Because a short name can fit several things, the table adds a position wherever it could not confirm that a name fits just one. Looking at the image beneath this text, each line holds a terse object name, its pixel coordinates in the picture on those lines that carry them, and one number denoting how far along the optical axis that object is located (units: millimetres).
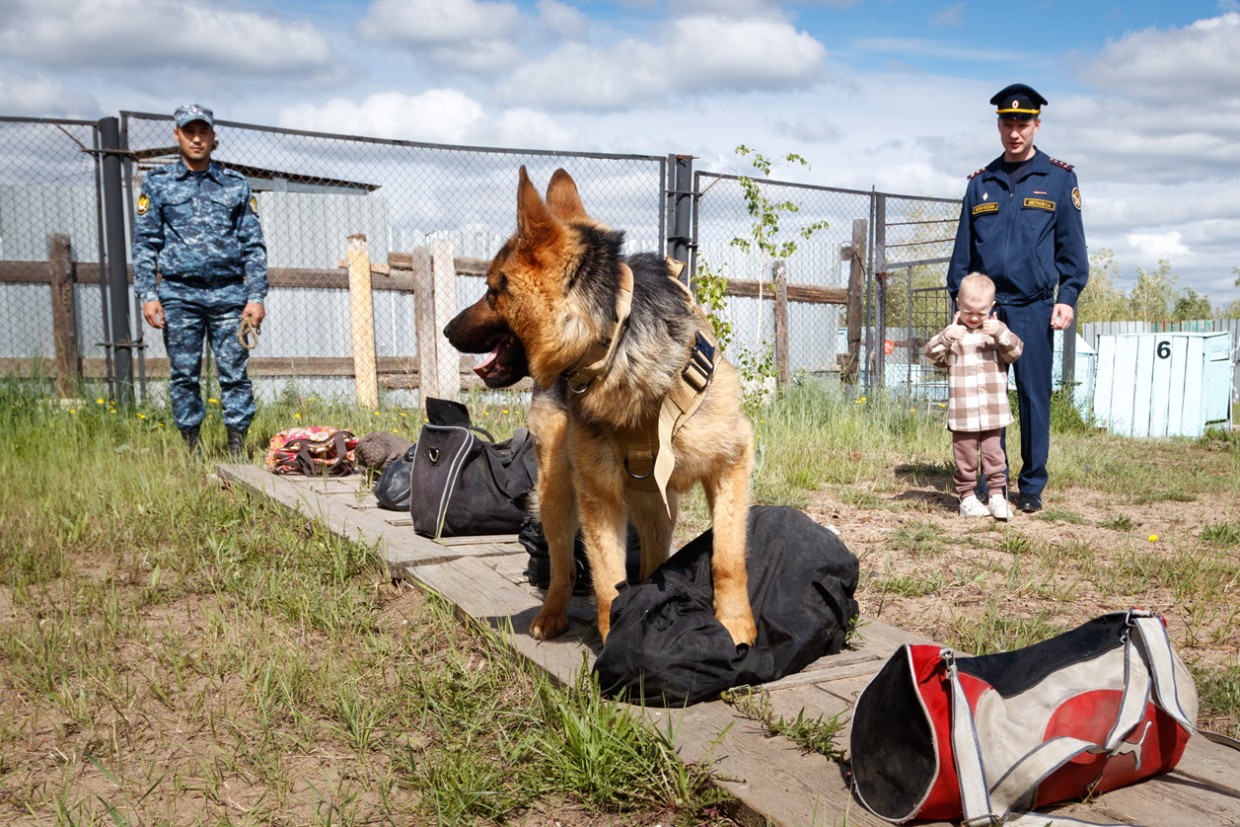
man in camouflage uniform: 6836
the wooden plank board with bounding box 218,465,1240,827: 2053
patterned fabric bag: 6738
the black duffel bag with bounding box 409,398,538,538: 5012
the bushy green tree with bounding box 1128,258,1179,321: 28734
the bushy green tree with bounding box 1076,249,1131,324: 26578
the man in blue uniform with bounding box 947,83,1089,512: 5973
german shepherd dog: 2941
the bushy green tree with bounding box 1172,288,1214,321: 28562
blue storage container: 10914
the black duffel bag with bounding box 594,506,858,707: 2695
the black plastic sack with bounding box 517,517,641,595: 3971
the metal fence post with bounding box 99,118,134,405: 8273
